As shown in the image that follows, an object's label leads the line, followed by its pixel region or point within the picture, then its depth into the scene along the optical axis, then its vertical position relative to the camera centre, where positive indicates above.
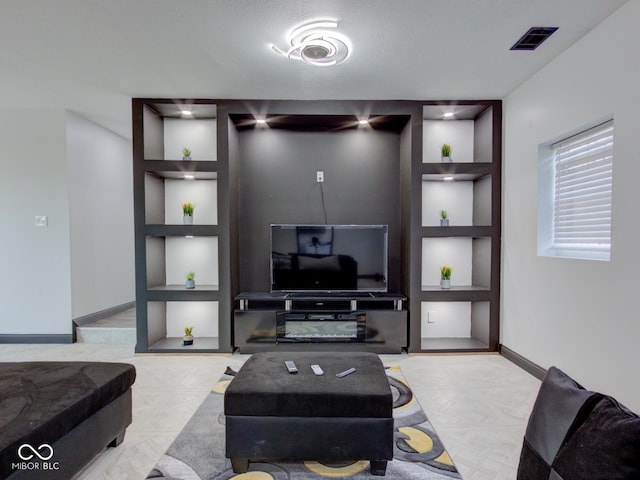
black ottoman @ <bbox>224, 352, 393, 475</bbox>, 1.61 -0.95
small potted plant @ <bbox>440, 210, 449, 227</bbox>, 3.57 +0.12
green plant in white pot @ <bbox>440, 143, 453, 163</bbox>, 3.50 +0.84
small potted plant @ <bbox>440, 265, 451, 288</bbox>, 3.57 -0.51
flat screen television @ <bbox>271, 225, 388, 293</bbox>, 3.56 -0.29
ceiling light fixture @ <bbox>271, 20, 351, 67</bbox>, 2.25 +1.37
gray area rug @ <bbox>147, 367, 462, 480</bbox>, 1.66 -1.24
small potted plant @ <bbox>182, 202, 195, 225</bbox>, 3.53 +0.20
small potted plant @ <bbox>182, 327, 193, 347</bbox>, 3.53 -1.15
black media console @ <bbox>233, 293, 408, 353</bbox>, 3.42 -0.99
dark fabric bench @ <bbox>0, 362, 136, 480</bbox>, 1.28 -0.82
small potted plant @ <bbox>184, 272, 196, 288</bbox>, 3.54 -0.53
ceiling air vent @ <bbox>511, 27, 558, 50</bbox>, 2.28 +1.41
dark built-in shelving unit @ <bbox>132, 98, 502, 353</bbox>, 3.42 +0.36
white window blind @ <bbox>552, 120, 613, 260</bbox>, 2.34 +0.30
